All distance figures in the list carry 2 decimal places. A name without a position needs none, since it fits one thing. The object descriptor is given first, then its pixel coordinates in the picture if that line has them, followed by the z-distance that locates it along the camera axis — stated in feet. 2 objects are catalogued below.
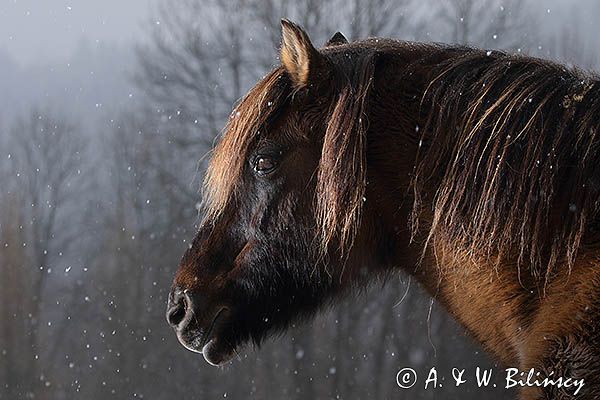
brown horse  18.83
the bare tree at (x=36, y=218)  63.26
